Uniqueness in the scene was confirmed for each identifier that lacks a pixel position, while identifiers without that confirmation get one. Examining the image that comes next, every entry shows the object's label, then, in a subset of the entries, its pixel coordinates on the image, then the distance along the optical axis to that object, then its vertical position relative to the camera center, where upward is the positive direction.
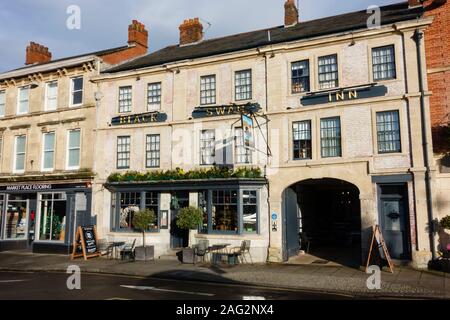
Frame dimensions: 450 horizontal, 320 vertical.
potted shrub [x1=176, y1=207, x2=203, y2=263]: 17.16 -0.63
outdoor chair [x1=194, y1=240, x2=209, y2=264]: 16.97 -1.90
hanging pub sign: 16.92 +3.19
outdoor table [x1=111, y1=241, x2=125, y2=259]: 19.03 -1.88
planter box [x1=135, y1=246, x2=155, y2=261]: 18.11 -2.19
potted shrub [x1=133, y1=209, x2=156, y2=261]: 18.14 -0.88
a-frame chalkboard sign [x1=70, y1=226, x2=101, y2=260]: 18.64 -1.78
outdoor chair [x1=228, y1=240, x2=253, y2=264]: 16.72 -1.93
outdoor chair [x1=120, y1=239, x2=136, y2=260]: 18.47 -2.18
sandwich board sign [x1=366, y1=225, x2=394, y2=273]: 13.77 -1.46
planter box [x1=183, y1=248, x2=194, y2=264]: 17.08 -2.17
